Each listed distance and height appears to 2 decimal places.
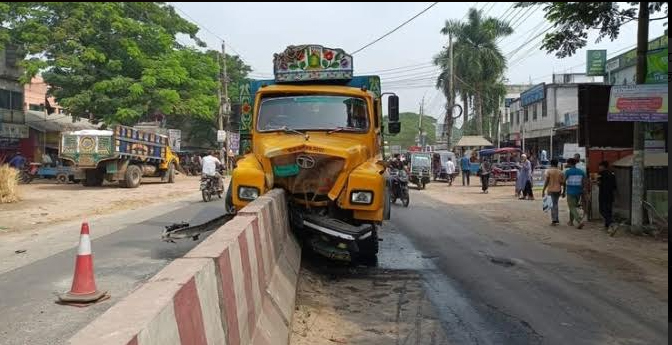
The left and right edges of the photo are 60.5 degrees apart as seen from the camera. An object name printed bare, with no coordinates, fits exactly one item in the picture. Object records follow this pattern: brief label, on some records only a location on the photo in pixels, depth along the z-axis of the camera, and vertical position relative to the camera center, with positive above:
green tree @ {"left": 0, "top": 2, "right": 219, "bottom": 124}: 28.64 +5.13
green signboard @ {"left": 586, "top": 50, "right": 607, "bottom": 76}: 32.16 +4.76
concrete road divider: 2.26 -0.72
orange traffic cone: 6.14 -1.39
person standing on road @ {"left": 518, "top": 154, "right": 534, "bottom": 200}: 21.53 -1.14
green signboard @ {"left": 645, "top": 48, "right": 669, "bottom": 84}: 11.44 +1.60
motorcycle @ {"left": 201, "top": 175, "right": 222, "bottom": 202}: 19.17 -1.11
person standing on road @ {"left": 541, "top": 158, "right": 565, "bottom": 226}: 13.75 -0.90
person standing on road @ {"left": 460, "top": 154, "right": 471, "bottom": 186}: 31.55 -0.99
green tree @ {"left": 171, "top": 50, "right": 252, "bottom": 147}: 51.69 +2.58
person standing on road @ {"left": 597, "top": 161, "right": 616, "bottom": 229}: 12.64 -1.00
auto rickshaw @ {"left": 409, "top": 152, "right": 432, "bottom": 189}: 29.38 -0.99
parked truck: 24.34 +0.05
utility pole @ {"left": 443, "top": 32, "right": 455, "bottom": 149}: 41.38 +3.63
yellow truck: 7.46 -0.02
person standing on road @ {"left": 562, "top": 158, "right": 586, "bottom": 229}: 13.20 -0.96
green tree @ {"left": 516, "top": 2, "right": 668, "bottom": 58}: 11.21 +2.62
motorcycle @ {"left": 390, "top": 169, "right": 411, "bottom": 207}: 18.08 -1.16
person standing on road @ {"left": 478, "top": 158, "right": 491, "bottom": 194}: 25.63 -1.17
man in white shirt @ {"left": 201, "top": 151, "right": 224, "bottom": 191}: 19.34 -0.42
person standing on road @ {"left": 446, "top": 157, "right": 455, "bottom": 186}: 32.25 -1.17
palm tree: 44.81 +7.27
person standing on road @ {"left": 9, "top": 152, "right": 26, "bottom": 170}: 28.83 -0.26
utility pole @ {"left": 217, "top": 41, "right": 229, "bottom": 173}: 39.47 +3.56
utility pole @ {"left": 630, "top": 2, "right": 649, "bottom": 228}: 11.75 -0.35
